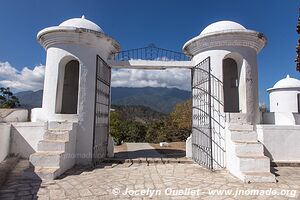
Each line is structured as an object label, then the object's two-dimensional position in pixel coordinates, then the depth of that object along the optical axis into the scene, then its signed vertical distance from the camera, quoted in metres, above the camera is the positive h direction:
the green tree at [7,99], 20.03 +2.14
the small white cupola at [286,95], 14.83 +1.88
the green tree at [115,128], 18.53 -0.47
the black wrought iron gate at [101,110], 8.91 +0.46
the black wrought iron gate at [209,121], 8.35 +0.10
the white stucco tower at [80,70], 8.71 +1.91
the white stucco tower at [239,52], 8.59 +2.66
